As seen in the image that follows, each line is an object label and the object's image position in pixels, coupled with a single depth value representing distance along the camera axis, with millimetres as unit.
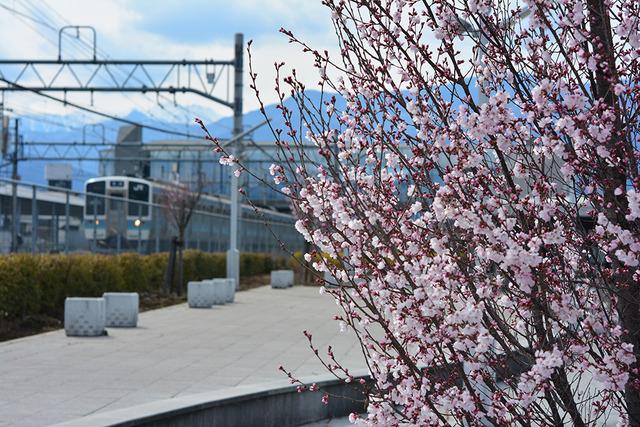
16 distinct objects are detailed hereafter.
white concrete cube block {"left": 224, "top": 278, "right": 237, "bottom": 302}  26266
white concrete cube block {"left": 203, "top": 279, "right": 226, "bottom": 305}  24689
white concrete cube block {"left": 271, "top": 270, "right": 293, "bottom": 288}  35312
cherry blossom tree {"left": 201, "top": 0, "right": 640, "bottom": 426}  4621
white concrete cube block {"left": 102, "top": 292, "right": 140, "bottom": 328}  17953
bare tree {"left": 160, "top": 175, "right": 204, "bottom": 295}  28031
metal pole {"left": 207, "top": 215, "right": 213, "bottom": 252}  38578
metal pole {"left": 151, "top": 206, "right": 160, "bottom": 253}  30438
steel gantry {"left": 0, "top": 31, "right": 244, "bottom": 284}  29766
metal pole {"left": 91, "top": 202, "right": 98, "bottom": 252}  23664
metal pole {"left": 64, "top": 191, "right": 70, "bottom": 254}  21828
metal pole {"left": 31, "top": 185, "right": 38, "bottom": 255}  19252
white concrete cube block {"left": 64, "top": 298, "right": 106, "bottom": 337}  16031
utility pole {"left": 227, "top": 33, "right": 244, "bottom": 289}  31373
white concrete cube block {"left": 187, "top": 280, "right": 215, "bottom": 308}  23938
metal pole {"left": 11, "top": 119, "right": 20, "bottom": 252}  18688
